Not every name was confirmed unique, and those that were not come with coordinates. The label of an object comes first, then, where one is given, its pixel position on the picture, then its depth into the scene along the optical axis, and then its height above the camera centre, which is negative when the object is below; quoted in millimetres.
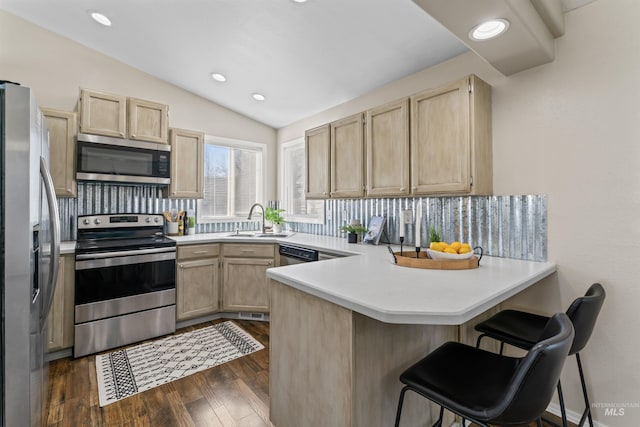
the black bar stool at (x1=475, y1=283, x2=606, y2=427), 1291 -590
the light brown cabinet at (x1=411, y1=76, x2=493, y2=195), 1976 +549
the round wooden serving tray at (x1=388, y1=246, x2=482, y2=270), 1721 -274
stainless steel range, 2500 -615
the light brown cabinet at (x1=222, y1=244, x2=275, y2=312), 3234 -643
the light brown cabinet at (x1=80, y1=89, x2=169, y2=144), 2750 +982
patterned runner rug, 2105 -1179
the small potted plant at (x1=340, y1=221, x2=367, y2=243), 3004 -139
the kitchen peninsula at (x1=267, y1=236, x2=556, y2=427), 1135 -508
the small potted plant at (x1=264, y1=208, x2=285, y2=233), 3893 -20
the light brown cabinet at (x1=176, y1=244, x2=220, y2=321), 3023 -681
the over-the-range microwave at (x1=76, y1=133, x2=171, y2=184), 2740 +554
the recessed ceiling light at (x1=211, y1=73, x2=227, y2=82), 3171 +1508
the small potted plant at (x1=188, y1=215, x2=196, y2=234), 3605 -81
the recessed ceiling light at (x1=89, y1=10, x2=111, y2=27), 2512 +1712
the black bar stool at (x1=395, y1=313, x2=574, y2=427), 865 -610
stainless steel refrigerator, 1162 -136
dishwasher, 2713 -367
